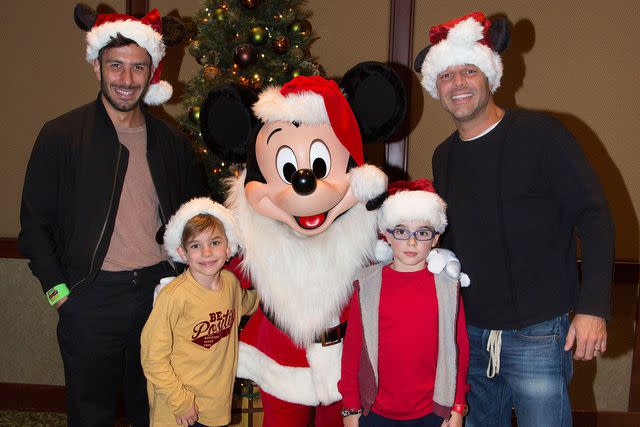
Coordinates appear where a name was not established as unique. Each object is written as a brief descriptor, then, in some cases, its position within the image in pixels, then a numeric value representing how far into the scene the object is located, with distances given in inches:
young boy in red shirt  72.6
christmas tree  105.3
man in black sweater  70.1
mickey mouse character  78.1
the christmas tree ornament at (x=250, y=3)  103.3
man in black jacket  82.6
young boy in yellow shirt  75.9
